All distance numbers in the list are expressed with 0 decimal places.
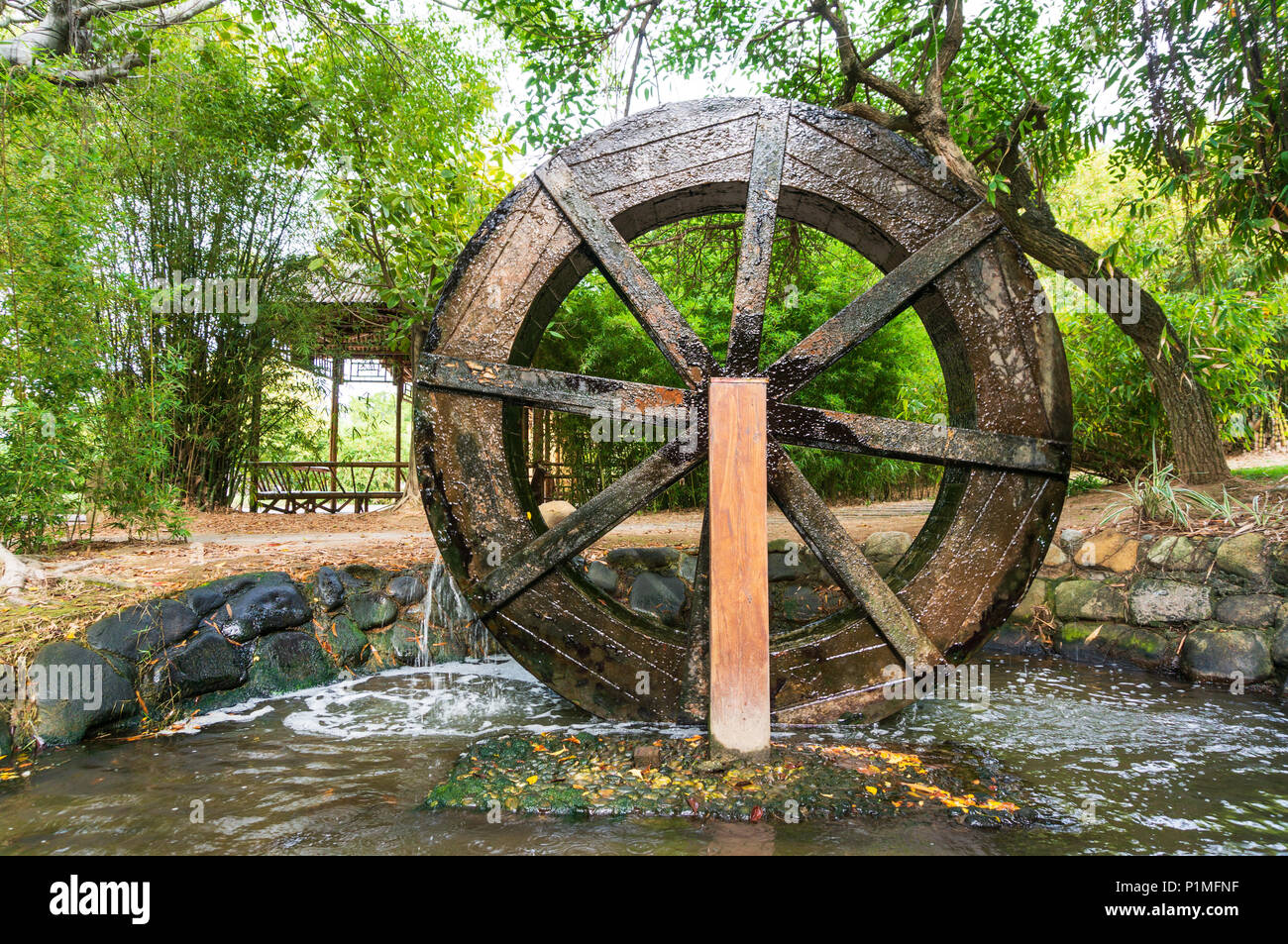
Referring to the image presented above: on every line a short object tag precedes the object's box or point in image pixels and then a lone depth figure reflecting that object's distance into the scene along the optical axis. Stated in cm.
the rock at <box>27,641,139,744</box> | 292
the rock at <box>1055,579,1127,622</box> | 427
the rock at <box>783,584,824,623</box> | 443
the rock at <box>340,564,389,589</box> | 427
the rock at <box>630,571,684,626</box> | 444
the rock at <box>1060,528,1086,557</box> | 458
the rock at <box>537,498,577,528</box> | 570
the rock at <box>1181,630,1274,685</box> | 370
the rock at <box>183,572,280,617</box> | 354
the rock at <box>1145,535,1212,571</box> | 406
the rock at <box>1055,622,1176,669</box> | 405
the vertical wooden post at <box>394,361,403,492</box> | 1036
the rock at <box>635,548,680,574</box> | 474
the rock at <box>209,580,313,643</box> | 362
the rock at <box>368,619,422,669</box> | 421
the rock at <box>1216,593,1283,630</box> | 374
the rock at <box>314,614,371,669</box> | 401
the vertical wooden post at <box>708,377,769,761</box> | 247
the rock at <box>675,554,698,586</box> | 468
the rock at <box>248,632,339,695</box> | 368
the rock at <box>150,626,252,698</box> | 331
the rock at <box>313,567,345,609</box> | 409
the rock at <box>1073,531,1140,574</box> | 432
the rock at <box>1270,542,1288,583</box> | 379
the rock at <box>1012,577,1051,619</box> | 454
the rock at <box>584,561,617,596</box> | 457
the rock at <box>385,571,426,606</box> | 432
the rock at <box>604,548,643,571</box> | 470
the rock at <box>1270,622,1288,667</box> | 364
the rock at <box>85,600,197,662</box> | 316
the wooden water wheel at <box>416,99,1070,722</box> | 307
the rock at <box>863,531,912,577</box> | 470
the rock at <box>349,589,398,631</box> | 418
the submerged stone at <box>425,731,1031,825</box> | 241
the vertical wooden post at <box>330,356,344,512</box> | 1047
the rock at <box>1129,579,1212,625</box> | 397
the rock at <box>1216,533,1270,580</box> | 385
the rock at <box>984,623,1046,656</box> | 447
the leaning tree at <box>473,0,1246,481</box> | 473
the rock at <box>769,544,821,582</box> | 457
